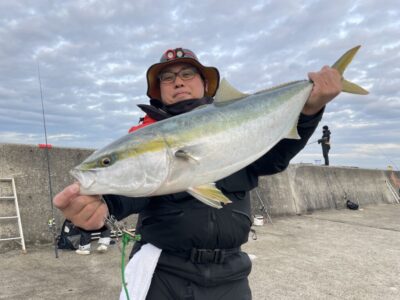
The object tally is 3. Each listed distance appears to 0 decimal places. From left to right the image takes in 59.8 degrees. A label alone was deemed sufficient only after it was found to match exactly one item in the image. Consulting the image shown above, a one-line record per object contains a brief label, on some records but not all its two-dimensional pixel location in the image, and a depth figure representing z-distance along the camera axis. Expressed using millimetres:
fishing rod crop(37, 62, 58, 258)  5629
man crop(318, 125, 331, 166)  16711
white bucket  8719
